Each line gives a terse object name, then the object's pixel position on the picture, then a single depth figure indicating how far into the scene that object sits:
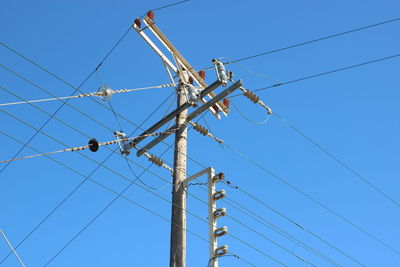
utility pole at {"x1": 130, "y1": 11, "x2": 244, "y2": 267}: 10.46
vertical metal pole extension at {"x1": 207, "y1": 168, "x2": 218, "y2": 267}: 10.56
